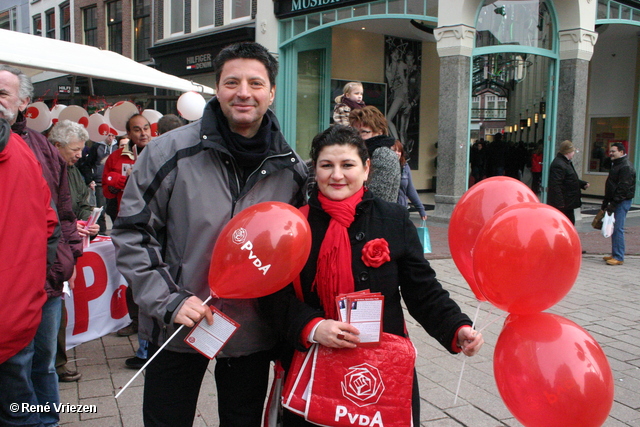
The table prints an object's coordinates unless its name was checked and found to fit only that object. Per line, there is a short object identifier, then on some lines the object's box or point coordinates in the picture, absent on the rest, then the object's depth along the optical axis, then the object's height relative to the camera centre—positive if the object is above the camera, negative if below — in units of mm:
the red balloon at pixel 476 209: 2295 -274
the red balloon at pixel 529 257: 1854 -382
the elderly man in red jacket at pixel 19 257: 2029 -442
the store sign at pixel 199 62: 15656 +2272
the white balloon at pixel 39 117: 6770 +277
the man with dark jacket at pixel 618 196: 8070 -751
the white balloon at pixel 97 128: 7812 +167
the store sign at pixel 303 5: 12025 +3064
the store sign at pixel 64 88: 18641 +1751
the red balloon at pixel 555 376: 1784 -758
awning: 4797 +776
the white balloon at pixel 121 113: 7453 +364
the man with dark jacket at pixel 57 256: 2556 -586
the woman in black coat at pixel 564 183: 8438 -591
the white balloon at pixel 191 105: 7238 +467
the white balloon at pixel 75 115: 7514 +336
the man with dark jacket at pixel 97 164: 8180 -368
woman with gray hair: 4211 -91
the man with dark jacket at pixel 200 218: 2039 -292
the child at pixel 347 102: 4609 +335
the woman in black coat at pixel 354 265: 2082 -468
